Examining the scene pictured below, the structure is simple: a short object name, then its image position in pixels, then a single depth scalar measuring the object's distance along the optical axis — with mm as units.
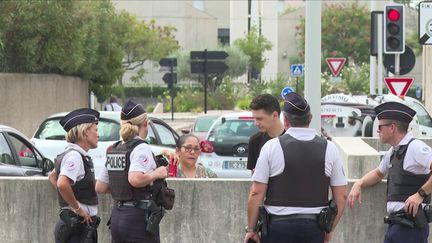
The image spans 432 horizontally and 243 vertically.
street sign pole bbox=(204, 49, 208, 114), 44469
